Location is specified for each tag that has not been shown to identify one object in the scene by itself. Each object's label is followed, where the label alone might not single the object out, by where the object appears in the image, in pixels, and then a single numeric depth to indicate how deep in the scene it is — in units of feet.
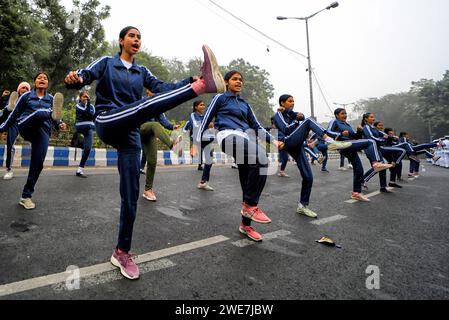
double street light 68.12
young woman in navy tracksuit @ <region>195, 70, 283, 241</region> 11.53
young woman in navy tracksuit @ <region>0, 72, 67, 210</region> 13.87
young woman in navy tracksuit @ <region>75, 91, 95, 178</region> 25.04
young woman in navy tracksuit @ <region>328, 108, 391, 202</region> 21.22
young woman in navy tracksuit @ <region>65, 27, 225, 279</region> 7.32
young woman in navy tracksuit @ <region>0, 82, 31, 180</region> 20.70
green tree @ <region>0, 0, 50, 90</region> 57.11
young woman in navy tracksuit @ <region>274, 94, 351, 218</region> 16.44
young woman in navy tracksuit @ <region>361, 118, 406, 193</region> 26.21
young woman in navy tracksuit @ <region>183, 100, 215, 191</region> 23.84
